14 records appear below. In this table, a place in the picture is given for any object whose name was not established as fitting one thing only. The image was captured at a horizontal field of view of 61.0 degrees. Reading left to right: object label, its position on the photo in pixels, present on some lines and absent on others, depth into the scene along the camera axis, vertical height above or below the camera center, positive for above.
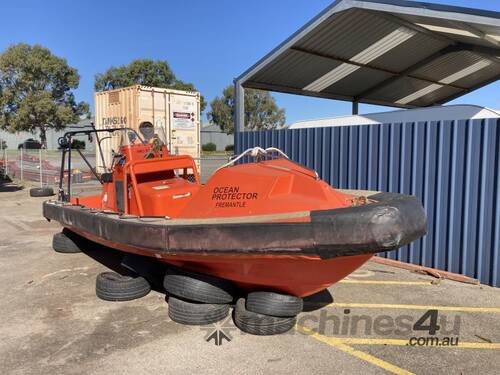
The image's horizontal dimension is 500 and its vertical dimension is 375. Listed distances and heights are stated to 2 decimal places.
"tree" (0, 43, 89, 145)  33.91 +5.20
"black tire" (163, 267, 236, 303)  4.09 -1.31
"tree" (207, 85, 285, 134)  54.84 +5.52
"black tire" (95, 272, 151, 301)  4.79 -1.54
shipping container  12.20 +1.21
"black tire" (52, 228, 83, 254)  6.95 -1.50
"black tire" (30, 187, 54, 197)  14.11 -1.37
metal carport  5.54 +0.32
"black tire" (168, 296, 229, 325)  4.11 -1.56
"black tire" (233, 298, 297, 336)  3.90 -1.57
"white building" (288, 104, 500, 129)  7.57 +0.76
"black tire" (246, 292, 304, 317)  3.88 -1.39
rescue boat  3.29 -0.64
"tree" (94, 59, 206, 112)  45.31 +8.26
